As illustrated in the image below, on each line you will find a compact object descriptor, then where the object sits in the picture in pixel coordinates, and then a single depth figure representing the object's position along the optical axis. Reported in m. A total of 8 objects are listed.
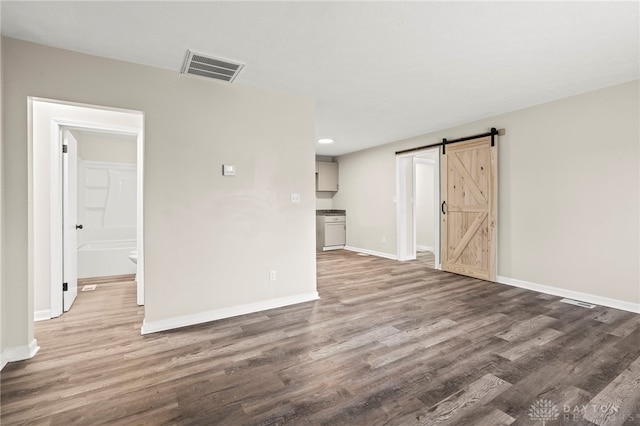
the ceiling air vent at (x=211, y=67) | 2.57
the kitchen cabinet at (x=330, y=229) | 7.49
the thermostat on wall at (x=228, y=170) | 3.07
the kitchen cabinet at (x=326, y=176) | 7.58
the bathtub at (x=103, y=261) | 4.66
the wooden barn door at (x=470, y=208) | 4.36
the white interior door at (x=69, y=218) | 3.20
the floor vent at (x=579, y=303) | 3.33
